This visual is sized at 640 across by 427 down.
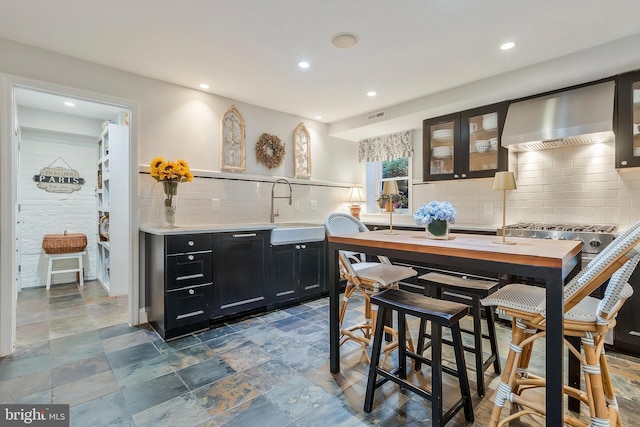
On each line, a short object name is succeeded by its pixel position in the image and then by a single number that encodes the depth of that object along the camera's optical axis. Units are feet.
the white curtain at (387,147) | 14.24
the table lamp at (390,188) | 6.83
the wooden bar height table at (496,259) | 3.78
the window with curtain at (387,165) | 14.44
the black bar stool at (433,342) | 4.66
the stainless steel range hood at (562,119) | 8.33
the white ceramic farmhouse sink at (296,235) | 10.84
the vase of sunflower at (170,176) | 9.44
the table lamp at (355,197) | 16.16
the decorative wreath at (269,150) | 12.67
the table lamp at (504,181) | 5.05
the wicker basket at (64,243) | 13.37
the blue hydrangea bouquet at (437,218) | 5.91
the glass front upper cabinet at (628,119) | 8.18
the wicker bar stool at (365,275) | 6.83
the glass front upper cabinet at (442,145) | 11.82
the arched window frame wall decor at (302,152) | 13.98
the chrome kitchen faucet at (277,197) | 12.97
